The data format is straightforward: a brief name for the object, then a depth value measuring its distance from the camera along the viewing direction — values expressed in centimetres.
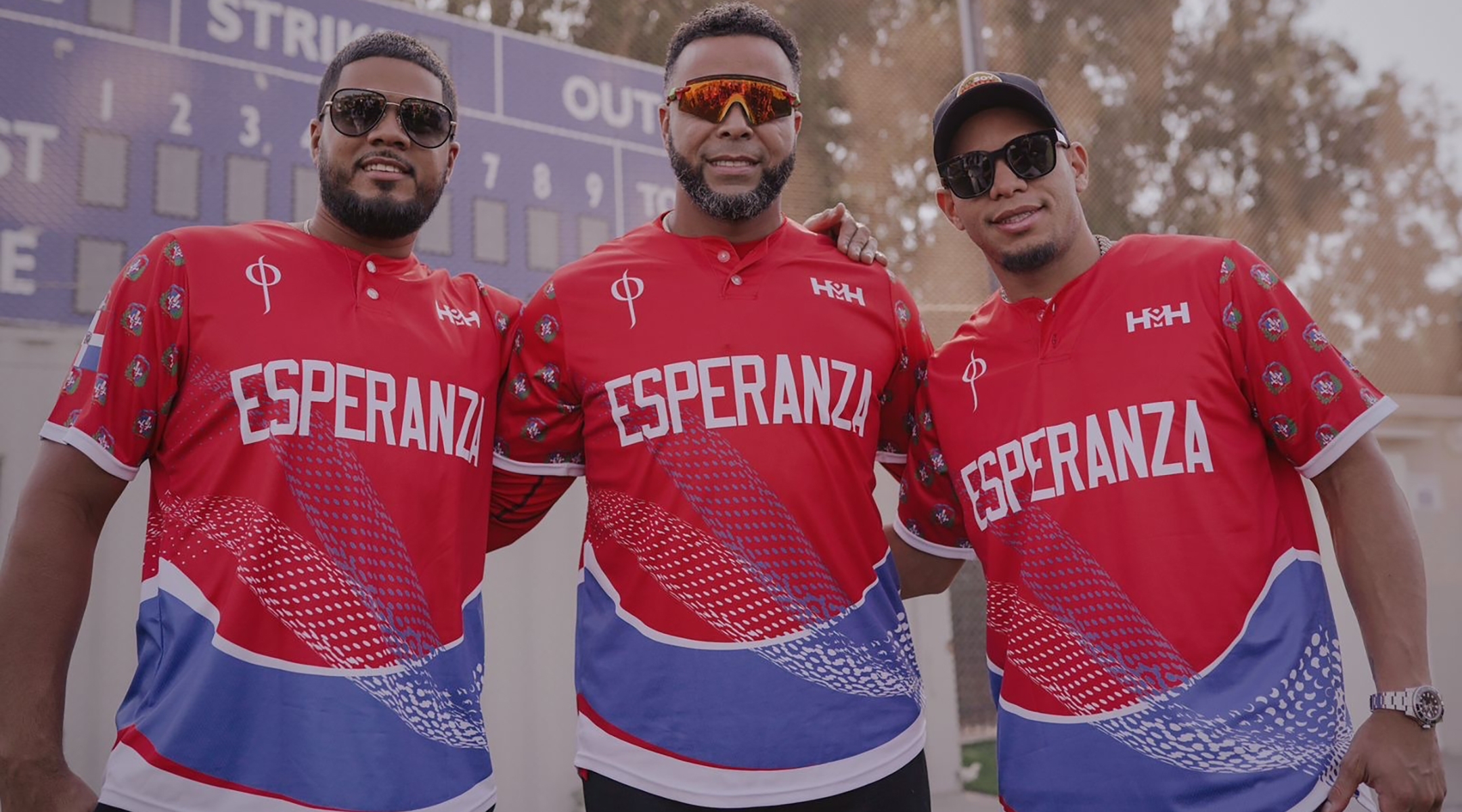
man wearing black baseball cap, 200
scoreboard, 570
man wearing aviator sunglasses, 199
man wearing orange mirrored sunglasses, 214
